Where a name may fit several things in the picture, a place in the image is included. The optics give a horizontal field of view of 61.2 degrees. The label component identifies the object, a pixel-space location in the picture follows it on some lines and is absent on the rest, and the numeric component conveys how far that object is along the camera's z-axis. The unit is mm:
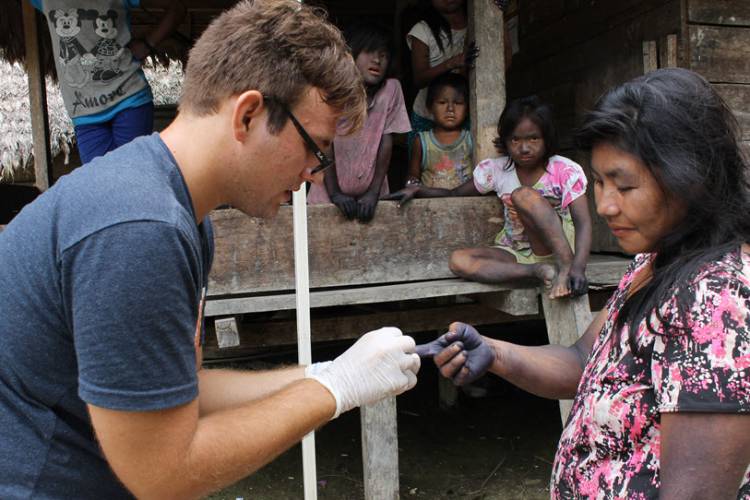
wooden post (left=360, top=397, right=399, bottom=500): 3654
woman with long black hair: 1243
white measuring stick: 2631
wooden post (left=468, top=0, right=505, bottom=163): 3812
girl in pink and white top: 3498
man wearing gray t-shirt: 1044
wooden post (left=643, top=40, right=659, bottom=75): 4297
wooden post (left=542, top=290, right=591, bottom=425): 3414
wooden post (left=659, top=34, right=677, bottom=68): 4246
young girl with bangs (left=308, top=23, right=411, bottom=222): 4016
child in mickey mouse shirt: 3723
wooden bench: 3430
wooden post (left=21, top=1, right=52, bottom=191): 5195
